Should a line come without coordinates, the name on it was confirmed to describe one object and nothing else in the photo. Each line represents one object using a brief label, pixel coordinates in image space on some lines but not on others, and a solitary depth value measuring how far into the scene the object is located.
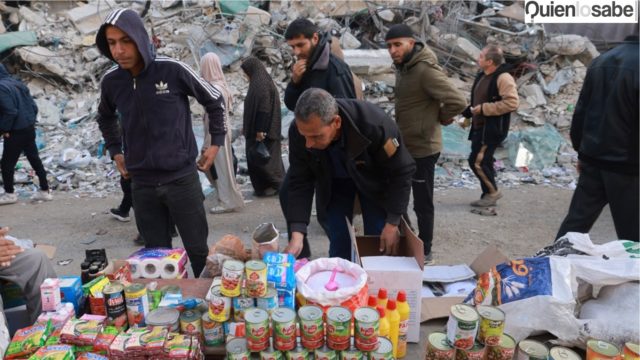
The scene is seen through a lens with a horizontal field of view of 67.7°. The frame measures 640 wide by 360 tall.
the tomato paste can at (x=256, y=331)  1.86
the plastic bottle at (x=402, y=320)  2.24
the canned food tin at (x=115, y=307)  2.20
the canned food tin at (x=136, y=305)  2.21
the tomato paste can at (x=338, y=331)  1.89
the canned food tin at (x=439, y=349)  1.91
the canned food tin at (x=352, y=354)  1.88
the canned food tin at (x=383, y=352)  1.88
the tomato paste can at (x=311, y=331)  1.89
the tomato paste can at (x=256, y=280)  2.08
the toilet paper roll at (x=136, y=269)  2.73
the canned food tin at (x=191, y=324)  2.16
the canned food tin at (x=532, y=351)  1.84
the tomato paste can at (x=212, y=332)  2.14
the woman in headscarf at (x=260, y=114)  5.74
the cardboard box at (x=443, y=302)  2.59
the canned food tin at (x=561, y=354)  1.79
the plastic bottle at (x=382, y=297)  2.24
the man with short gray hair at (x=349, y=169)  2.77
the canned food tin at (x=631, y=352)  1.80
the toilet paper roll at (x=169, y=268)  2.76
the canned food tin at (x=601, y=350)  1.78
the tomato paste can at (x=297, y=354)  1.89
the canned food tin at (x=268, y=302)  2.08
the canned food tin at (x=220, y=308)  2.12
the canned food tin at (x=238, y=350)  1.89
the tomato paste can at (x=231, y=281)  2.12
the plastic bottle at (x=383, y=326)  2.09
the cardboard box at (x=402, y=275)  2.44
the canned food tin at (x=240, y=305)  2.12
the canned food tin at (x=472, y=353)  1.90
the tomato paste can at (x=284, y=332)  1.88
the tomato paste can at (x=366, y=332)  1.86
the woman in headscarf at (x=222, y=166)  5.64
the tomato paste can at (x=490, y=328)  1.94
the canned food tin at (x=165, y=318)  2.12
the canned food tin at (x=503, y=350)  1.91
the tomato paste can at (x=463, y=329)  1.89
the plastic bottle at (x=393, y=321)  2.17
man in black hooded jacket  3.04
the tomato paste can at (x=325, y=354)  1.89
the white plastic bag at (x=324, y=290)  2.15
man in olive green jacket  3.98
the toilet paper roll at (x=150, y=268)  2.74
